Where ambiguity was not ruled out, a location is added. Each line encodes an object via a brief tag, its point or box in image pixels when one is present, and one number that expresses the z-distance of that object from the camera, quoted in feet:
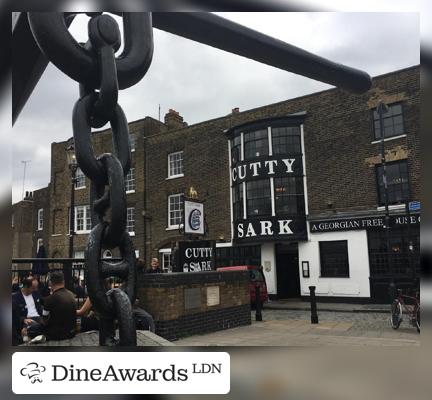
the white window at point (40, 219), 69.87
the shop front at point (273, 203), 45.37
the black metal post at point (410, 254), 33.62
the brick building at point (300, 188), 40.14
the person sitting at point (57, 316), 12.35
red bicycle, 25.71
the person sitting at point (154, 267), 29.66
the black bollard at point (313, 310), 29.73
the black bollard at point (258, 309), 31.27
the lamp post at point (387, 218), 31.33
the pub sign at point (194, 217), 32.83
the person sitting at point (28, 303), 13.62
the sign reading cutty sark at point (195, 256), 28.50
